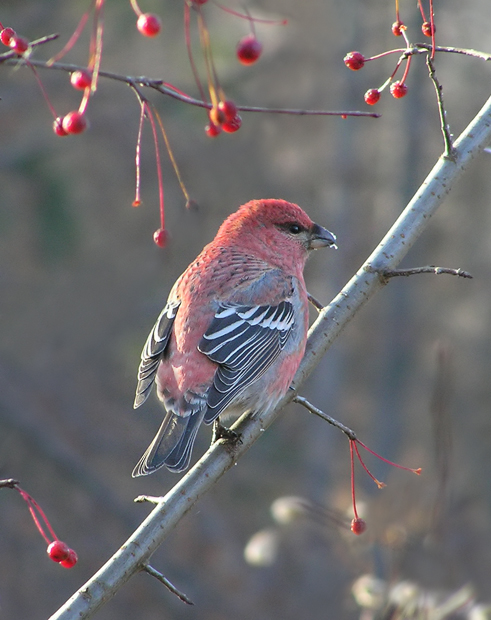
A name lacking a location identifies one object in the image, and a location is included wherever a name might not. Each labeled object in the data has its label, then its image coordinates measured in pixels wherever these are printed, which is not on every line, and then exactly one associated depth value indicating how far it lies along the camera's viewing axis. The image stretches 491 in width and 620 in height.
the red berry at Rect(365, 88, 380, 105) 6.01
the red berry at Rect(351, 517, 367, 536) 6.22
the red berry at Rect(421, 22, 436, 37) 5.45
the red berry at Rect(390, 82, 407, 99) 6.02
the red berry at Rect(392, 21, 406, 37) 5.53
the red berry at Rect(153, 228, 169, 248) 5.71
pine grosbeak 7.08
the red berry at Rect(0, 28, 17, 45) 4.47
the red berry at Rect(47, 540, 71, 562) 5.03
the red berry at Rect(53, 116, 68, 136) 4.40
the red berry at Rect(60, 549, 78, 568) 5.07
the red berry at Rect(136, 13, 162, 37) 3.86
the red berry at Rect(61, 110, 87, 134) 4.08
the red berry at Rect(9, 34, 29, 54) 3.76
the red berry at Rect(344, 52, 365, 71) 5.72
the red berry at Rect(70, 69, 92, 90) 3.66
